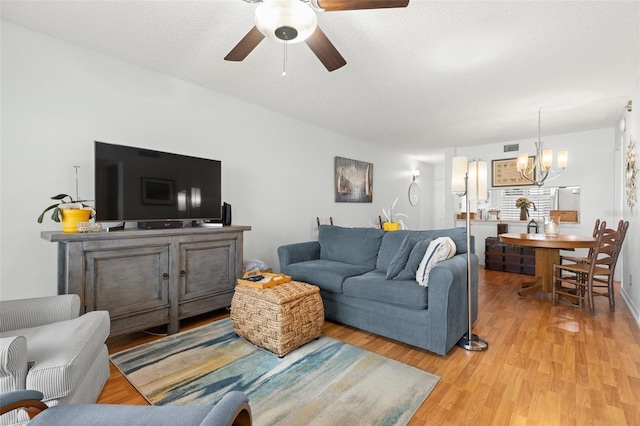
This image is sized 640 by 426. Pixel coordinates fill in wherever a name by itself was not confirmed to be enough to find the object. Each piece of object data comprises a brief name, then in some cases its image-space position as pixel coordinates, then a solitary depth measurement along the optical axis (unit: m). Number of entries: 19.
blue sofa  2.31
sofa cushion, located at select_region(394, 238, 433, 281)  2.65
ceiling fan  1.46
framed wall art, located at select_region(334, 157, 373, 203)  5.43
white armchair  1.26
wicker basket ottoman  2.29
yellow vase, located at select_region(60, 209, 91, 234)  2.28
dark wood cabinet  5.20
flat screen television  2.51
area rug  1.68
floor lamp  2.65
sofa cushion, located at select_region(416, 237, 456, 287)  2.48
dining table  3.36
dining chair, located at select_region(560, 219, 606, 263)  3.95
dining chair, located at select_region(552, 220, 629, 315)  3.32
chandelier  4.11
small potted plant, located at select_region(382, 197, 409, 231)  5.01
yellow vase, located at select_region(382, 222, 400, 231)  5.01
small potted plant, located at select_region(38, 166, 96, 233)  2.28
